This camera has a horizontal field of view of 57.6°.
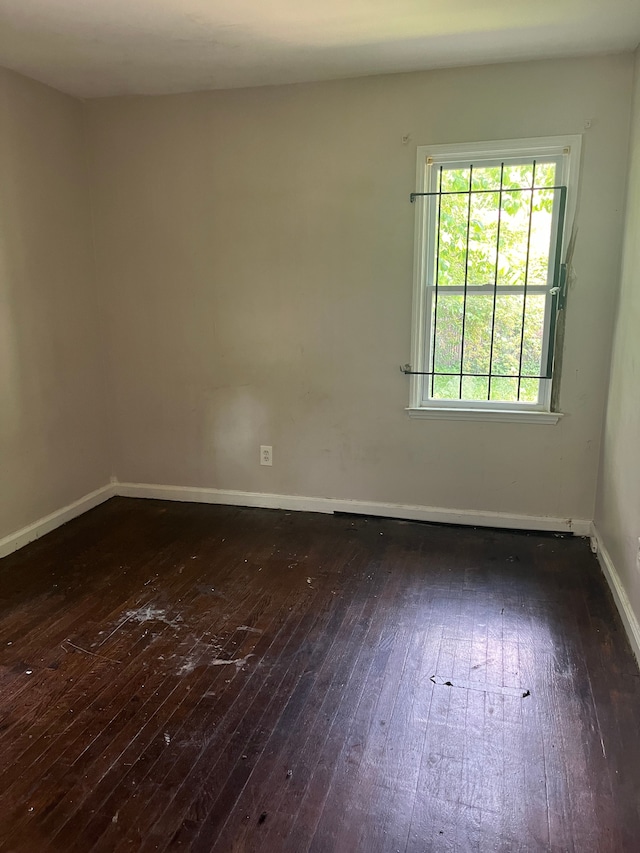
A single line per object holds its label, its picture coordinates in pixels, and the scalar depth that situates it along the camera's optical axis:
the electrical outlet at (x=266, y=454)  3.63
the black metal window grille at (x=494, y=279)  3.01
